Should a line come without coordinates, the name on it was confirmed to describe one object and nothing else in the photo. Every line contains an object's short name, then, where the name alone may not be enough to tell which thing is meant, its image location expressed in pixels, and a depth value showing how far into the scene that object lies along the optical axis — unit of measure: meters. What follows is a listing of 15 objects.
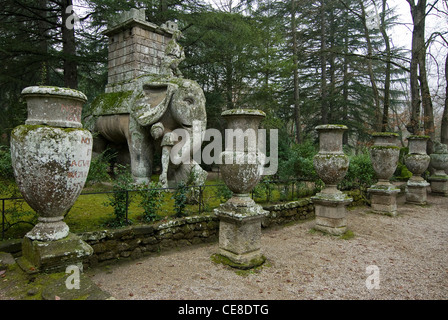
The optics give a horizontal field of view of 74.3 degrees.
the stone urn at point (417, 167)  8.88
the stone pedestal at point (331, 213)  5.63
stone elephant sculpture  5.93
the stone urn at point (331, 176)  5.61
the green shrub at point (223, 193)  5.68
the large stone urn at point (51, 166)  2.59
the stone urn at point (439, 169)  10.18
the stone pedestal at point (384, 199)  7.30
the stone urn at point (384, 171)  7.27
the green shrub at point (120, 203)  4.30
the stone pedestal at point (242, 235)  3.98
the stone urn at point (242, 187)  4.01
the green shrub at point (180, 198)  4.85
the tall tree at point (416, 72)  10.91
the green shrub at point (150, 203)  4.62
